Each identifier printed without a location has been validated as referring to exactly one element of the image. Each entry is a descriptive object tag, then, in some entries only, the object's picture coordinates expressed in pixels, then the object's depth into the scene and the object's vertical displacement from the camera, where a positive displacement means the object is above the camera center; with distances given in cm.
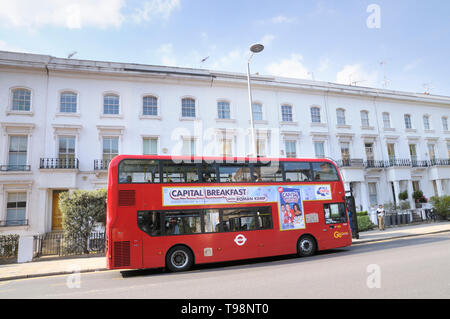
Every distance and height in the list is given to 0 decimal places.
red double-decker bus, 885 -8
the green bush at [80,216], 1349 -4
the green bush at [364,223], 1956 -163
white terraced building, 1747 +618
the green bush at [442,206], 2244 -80
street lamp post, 1332 +749
